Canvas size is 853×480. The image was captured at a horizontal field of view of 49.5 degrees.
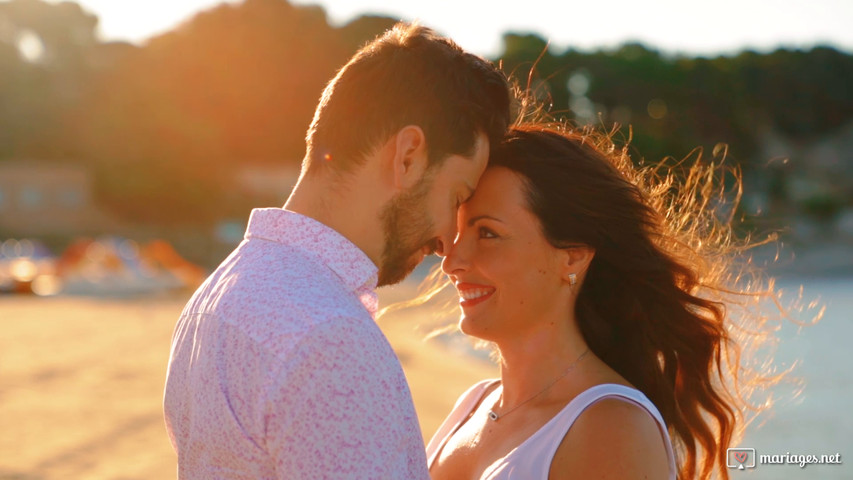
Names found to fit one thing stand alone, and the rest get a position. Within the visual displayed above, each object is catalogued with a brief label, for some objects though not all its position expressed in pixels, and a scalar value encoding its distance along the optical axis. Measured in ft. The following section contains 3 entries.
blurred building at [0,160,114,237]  155.02
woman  9.10
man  4.94
